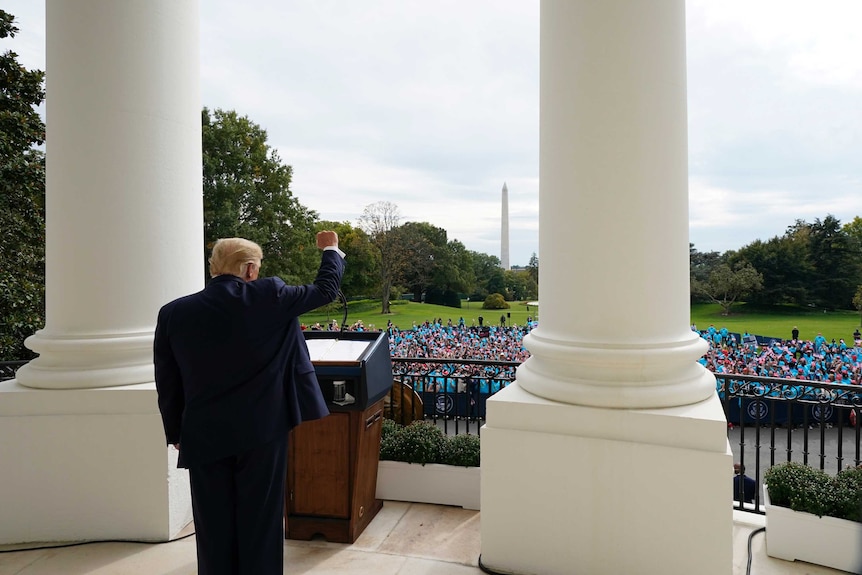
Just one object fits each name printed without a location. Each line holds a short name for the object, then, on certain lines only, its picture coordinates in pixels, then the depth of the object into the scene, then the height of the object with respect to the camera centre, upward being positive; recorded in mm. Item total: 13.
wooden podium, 5316 -1707
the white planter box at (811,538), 4855 -2251
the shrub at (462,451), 6273 -1873
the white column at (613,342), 4328 -466
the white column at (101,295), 5465 -82
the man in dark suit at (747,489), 10258 -3870
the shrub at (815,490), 4957 -1870
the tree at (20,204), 17828 +2788
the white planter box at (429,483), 6219 -2226
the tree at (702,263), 36500 +1426
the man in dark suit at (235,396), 3494 -706
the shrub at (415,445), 6344 -1820
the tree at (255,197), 37281 +6120
